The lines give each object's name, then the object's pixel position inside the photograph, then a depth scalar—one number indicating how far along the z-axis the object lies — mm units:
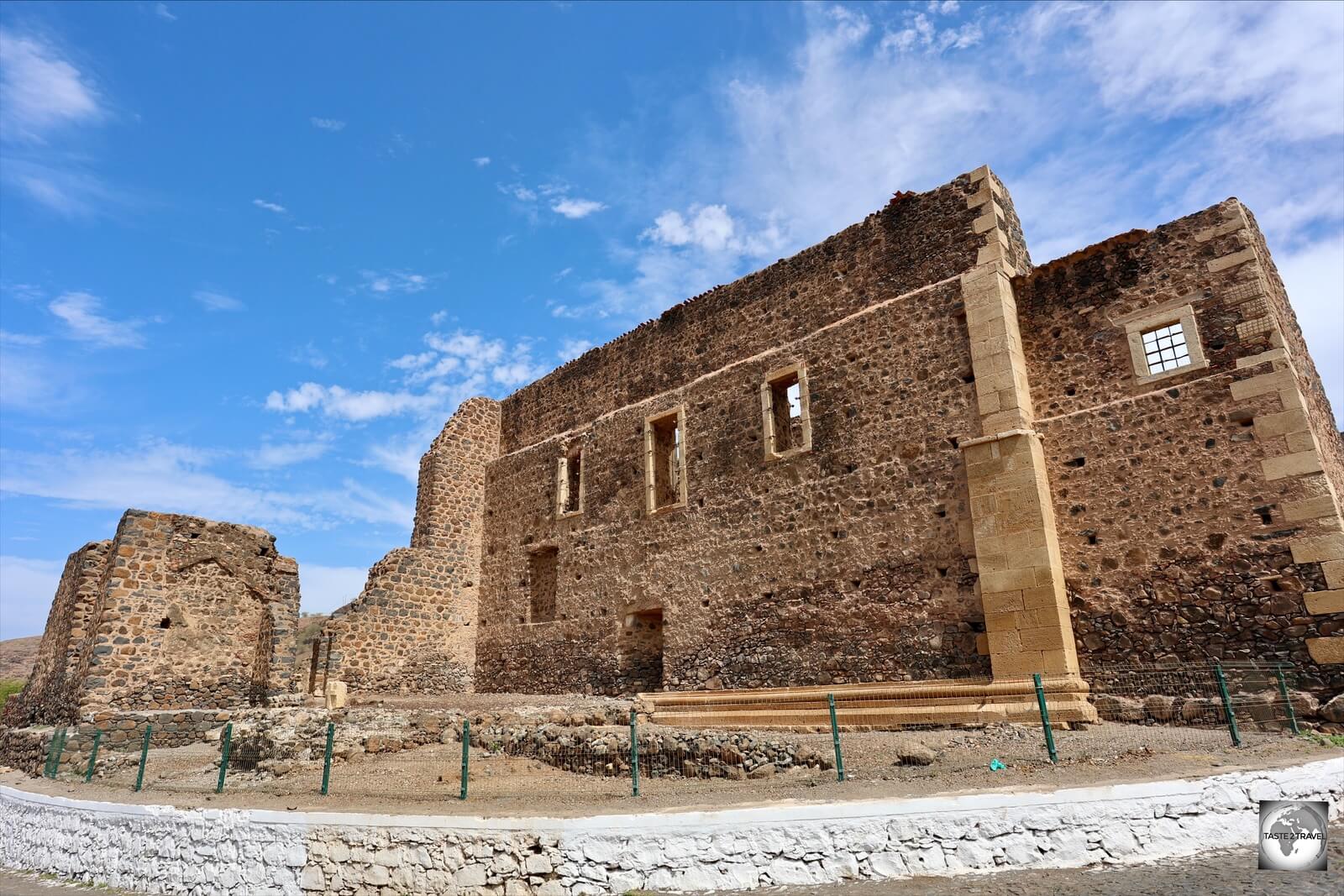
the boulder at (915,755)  8055
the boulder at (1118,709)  9148
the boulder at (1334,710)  8117
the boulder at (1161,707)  8914
